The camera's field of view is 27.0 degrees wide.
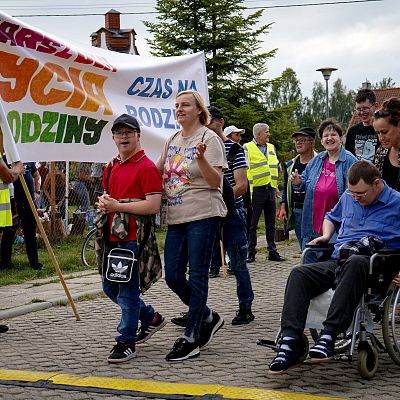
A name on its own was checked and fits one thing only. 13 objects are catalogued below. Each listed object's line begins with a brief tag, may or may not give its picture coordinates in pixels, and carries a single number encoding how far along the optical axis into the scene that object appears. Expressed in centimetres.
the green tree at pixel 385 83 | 9381
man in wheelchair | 526
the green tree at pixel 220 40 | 3662
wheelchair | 537
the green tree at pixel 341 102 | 9331
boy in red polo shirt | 593
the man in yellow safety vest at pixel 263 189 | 1219
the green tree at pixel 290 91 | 9026
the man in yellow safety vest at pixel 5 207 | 955
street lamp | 2810
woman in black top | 646
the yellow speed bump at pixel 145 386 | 495
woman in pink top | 707
